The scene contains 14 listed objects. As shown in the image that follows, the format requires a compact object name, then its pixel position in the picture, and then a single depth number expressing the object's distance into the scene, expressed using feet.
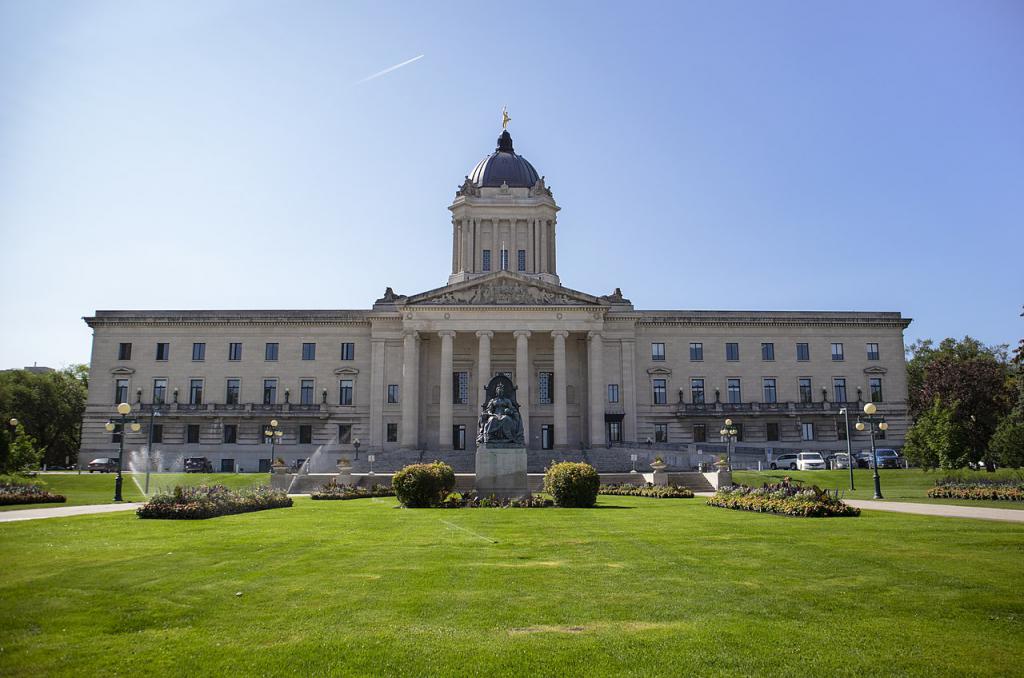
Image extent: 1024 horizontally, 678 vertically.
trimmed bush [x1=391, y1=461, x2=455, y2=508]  94.58
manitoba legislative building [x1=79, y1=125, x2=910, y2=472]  229.45
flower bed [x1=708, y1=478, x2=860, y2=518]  73.26
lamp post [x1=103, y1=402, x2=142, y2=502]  111.05
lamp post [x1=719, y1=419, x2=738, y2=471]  177.06
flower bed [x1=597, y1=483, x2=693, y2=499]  123.34
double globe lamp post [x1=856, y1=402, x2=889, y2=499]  113.70
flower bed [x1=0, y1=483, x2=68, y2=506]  98.32
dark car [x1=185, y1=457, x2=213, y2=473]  223.10
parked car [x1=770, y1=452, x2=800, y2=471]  212.23
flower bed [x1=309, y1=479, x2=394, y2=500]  120.57
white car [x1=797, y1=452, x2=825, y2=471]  201.23
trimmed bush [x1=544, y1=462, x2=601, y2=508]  96.32
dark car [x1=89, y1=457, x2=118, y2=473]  222.28
